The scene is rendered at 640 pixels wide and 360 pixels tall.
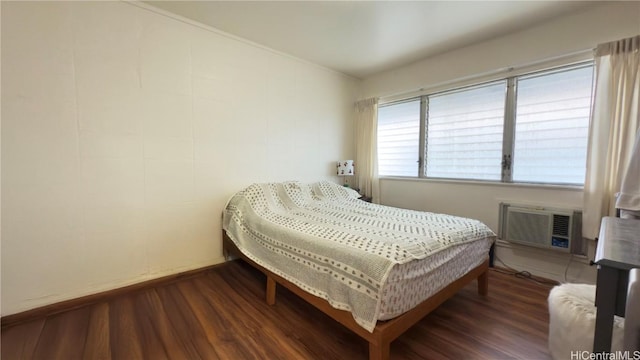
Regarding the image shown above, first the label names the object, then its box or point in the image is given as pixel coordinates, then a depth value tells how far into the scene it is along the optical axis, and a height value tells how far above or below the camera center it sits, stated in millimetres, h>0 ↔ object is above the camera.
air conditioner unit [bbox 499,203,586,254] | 2275 -576
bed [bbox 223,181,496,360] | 1294 -586
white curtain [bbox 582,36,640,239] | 1993 +352
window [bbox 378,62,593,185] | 2355 +415
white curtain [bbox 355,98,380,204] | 3879 +288
